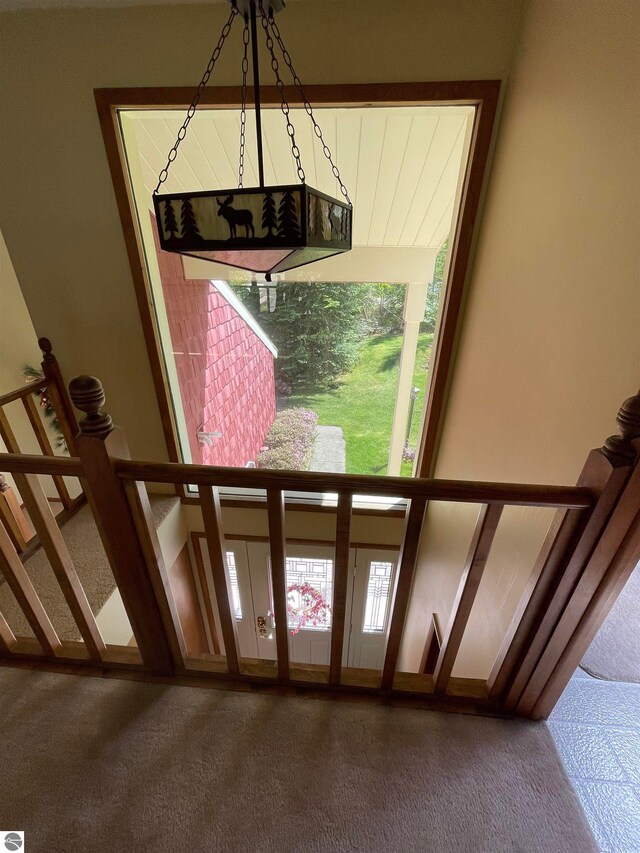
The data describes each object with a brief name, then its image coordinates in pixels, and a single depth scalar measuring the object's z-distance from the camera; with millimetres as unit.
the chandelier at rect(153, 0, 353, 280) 878
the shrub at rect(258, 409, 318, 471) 2914
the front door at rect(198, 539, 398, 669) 3041
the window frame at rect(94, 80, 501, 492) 1620
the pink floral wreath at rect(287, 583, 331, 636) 3217
